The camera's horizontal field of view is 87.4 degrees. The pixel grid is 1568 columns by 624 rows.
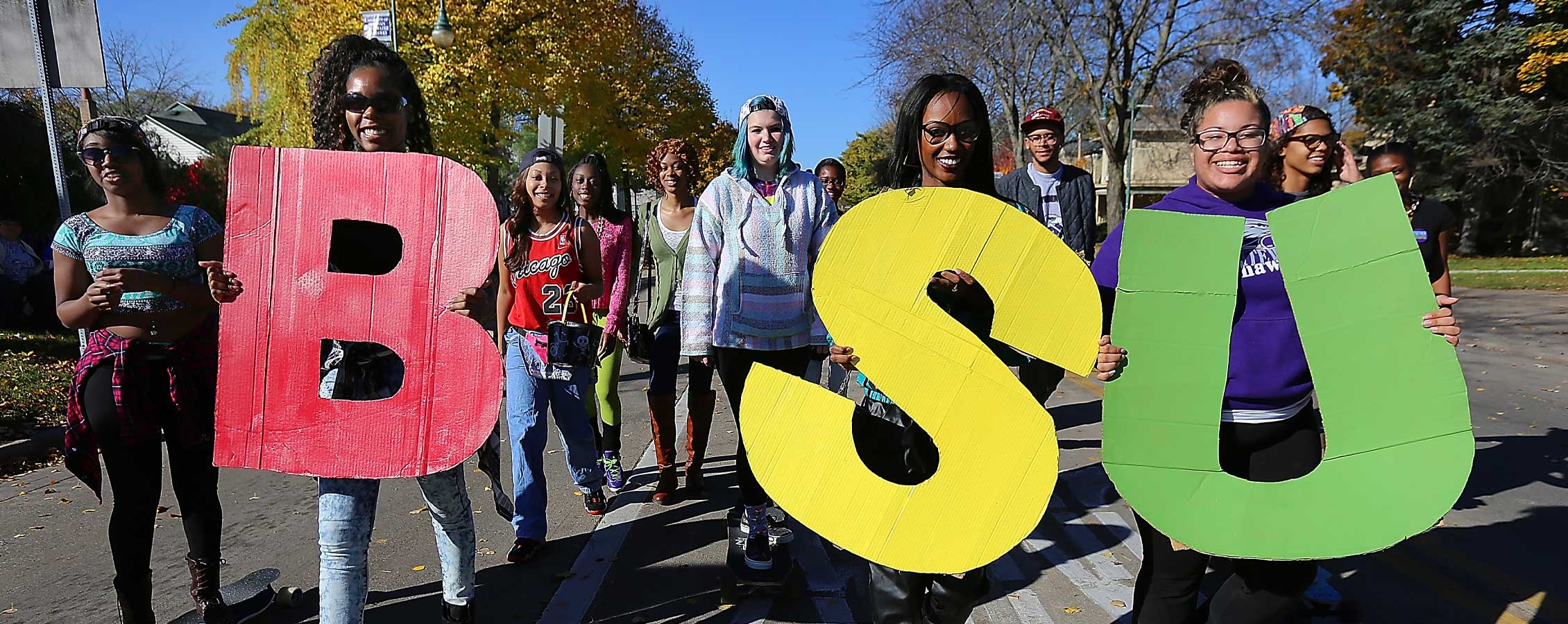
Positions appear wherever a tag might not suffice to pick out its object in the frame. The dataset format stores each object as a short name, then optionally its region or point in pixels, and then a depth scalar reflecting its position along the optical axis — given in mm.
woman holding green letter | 2215
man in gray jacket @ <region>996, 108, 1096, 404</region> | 5156
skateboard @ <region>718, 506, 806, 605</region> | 3395
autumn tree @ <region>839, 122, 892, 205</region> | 45906
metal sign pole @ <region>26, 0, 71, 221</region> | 4598
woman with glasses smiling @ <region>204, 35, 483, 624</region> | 2430
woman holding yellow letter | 2277
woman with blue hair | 3311
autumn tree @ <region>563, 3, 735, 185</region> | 22208
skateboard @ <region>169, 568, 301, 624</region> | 3260
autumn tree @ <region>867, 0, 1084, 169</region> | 23453
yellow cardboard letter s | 2035
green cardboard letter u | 1988
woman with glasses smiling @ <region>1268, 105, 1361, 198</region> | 3203
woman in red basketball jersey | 3900
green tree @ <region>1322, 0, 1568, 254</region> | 22109
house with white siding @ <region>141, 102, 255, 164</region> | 46094
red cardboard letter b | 2312
